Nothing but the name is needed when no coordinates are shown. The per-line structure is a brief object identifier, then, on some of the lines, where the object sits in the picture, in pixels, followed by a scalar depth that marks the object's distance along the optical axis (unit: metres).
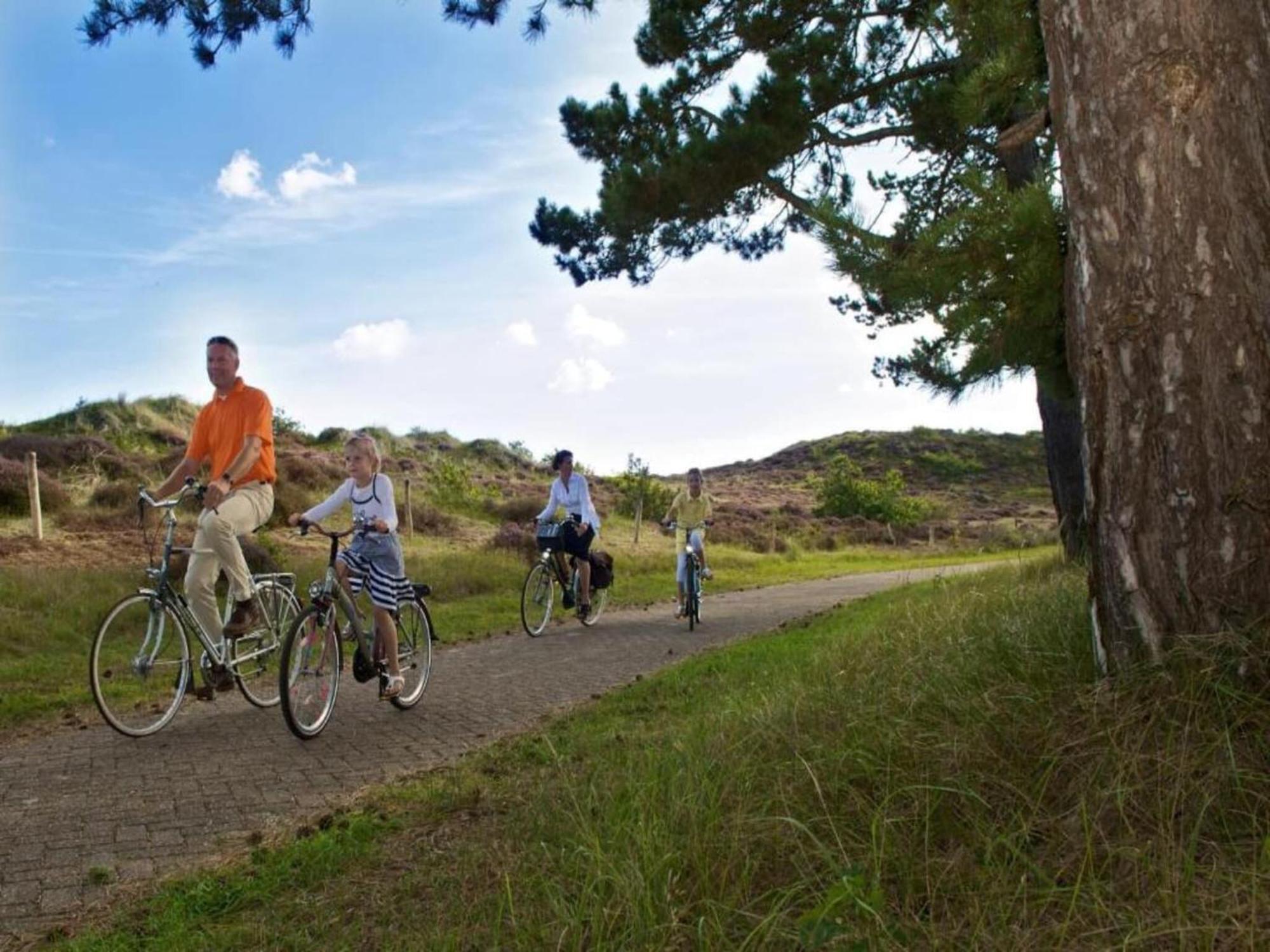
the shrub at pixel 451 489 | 30.77
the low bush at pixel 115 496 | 22.23
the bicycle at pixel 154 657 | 6.58
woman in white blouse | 12.59
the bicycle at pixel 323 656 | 6.27
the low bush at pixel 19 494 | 20.80
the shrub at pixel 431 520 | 27.27
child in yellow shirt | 13.80
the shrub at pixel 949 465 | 79.06
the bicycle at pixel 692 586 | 12.97
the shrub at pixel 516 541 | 22.32
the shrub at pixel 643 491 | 34.22
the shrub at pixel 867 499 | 53.09
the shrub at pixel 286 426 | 35.16
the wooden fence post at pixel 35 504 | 18.58
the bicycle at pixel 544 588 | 12.00
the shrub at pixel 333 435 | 38.44
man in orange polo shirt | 6.95
